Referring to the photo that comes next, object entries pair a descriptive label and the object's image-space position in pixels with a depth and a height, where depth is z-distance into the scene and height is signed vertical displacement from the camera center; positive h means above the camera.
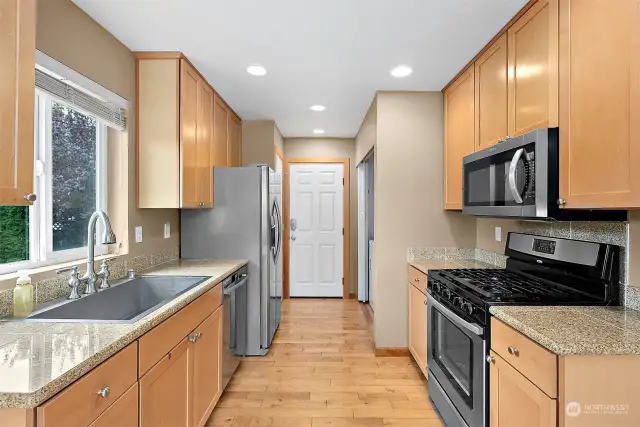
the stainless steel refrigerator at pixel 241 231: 3.41 -0.16
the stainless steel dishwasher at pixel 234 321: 2.72 -0.85
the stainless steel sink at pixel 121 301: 1.69 -0.46
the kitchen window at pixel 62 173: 1.84 +0.22
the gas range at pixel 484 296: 1.77 -0.40
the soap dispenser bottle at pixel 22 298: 1.57 -0.34
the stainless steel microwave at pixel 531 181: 1.72 +0.15
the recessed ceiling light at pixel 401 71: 2.86 +1.06
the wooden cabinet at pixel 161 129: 2.68 +0.58
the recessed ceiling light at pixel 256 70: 2.87 +1.07
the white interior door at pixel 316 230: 5.70 -0.25
